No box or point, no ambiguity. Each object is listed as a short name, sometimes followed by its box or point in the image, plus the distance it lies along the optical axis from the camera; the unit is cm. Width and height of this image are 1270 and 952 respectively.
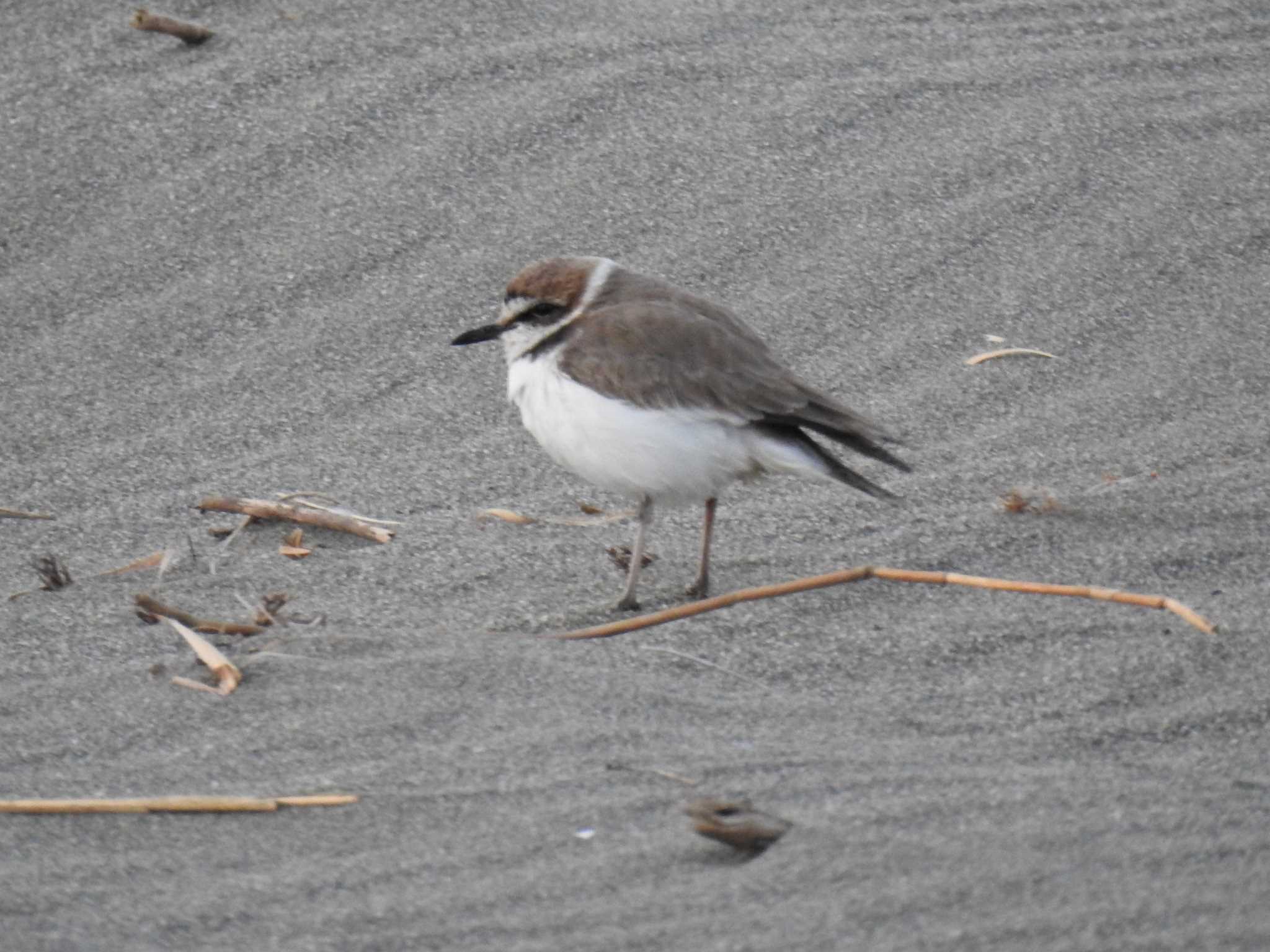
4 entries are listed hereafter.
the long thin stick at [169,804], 670
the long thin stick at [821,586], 827
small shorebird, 864
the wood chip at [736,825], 594
